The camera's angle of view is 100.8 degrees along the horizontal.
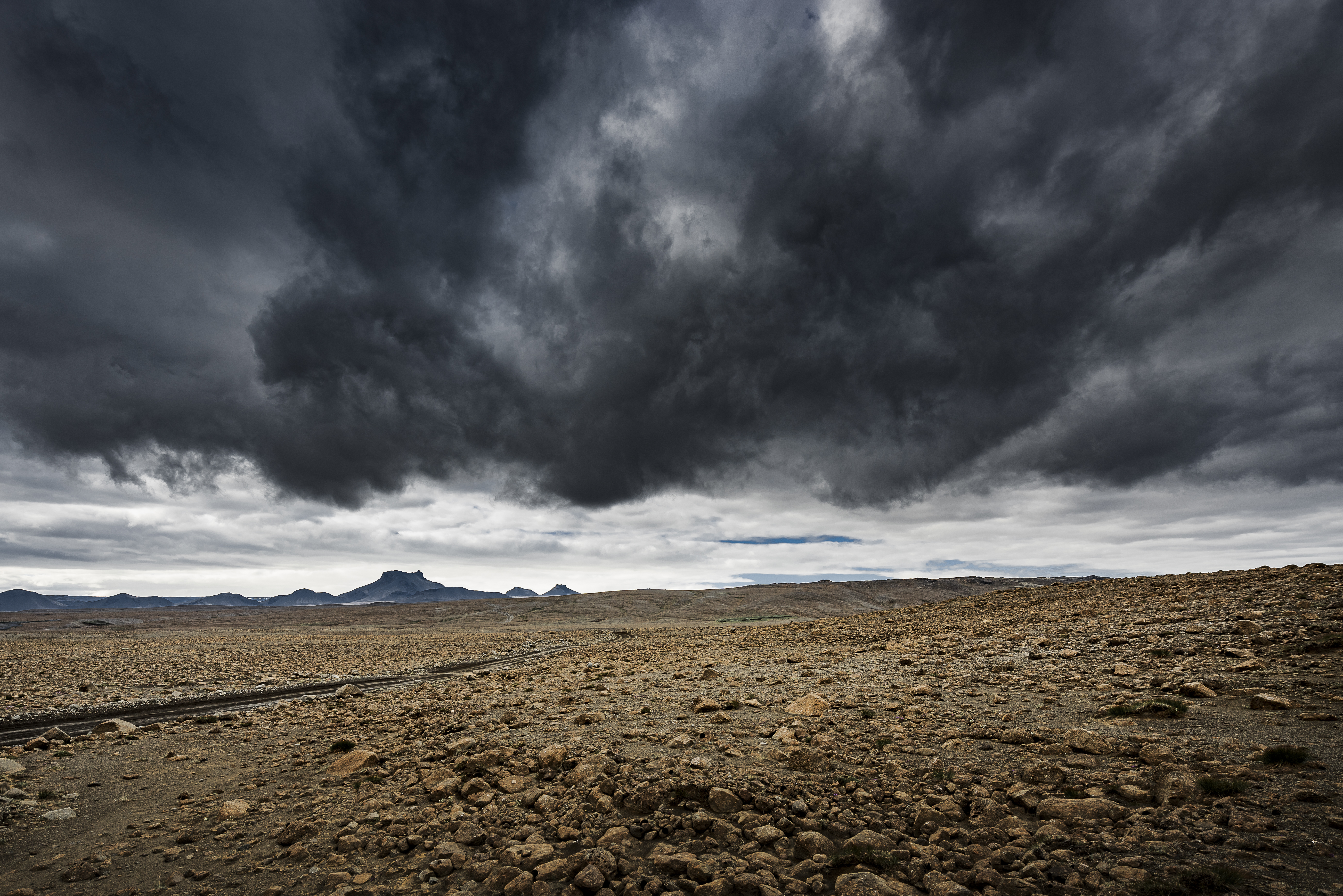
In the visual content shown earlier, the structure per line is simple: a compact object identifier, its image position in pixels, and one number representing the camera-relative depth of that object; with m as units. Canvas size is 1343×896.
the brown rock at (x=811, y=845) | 5.99
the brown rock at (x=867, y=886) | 4.96
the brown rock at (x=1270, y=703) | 8.67
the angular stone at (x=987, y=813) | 6.25
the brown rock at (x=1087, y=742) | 7.76
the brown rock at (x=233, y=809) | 8.51
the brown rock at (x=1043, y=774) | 7.02
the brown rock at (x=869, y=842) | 5.91
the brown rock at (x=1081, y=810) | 6.01
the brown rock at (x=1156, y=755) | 7.06
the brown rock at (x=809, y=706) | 11.38
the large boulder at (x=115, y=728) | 14.99
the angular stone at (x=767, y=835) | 6.28
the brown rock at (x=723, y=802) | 7.12
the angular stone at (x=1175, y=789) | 6.09
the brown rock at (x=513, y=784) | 8.47
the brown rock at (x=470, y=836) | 7.08
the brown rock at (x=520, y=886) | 5.84
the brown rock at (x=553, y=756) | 9.09
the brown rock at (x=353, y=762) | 10.17
